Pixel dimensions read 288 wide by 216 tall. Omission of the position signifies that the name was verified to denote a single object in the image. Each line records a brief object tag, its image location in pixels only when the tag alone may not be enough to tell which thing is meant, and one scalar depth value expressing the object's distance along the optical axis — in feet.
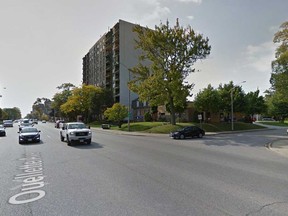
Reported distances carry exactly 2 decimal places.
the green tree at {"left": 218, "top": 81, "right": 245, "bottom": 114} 127.12
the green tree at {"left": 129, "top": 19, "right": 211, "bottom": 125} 96.40
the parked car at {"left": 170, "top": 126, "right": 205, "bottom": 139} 74.39
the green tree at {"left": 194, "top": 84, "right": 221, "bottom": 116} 109.64
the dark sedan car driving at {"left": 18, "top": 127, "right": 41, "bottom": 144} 55.72
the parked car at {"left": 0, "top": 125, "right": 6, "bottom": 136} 84.75
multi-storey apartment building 206.99
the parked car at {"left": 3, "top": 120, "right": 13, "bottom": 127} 182.10
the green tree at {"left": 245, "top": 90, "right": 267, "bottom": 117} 163.26
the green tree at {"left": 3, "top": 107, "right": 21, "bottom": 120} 452.34
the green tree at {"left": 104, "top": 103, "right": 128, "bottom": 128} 126.73
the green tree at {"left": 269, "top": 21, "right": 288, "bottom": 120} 78.45
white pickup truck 50.13
